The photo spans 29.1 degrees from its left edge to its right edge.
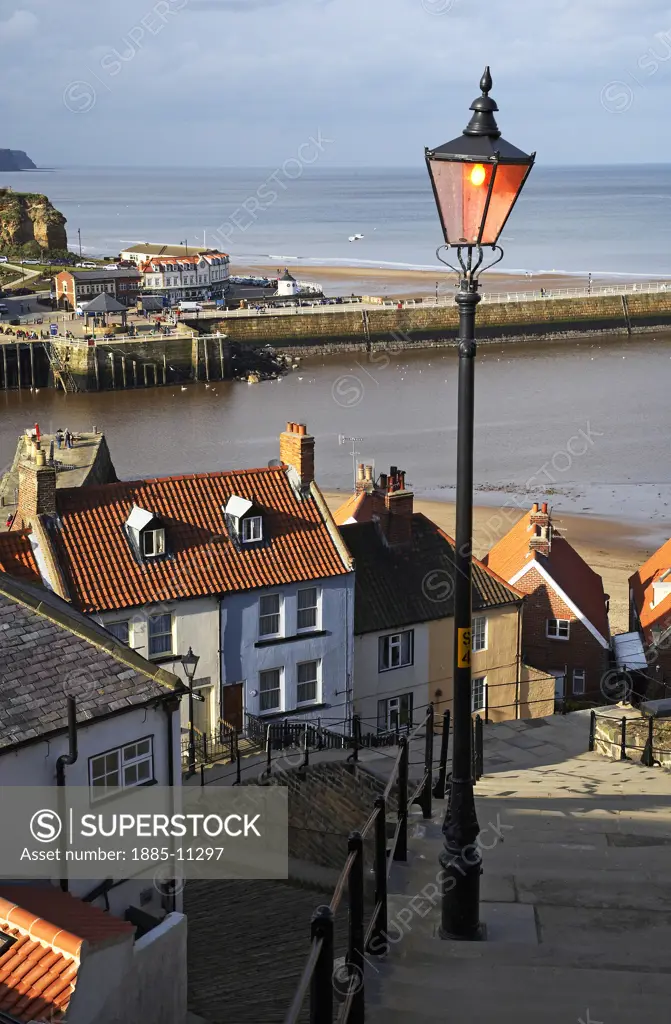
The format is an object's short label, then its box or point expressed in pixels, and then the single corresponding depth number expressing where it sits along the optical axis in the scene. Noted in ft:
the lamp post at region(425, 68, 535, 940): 21.91
